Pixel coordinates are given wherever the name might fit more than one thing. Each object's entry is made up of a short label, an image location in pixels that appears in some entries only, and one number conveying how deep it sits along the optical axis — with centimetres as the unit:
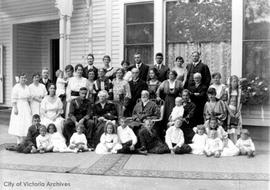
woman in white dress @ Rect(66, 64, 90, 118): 805
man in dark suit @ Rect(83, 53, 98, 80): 855
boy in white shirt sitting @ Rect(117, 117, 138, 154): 695
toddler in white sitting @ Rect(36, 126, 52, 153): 713
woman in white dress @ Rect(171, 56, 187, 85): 794
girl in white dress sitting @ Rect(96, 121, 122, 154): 705
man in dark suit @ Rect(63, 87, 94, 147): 759
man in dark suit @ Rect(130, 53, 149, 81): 827
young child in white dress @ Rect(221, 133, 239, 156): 680
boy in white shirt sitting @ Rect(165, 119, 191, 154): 716
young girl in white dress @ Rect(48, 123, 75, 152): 722
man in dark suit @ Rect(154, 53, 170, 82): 812
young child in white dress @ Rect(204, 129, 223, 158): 677
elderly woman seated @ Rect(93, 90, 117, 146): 761
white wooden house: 847
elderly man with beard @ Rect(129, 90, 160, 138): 754
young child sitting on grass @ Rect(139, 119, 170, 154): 707
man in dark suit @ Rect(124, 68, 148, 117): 796
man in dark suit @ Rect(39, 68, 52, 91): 850
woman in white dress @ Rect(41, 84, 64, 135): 778
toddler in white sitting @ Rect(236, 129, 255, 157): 684
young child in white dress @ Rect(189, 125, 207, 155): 698
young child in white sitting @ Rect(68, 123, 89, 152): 723
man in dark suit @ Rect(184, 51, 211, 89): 776
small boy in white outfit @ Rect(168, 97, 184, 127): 737
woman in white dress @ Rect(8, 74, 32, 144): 791
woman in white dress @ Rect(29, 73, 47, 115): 806
